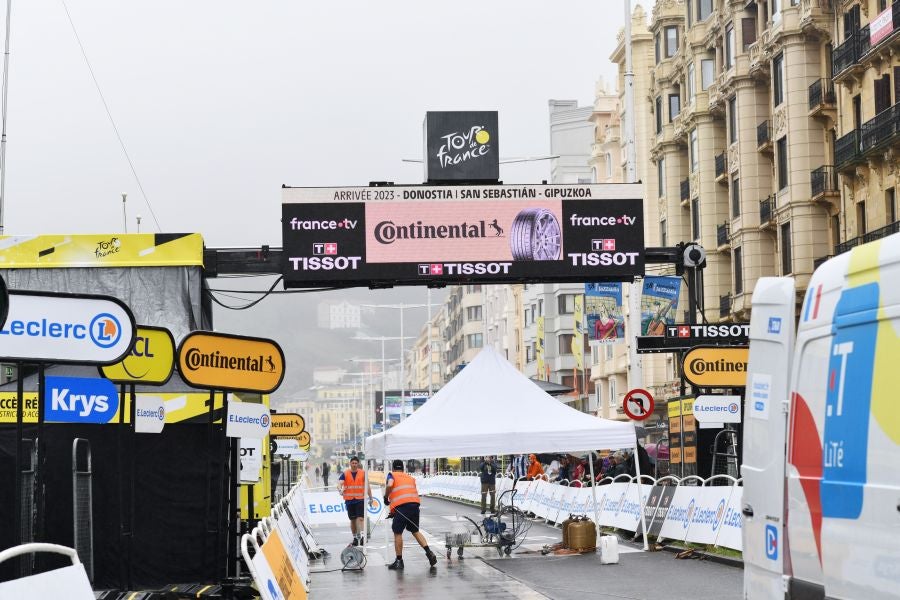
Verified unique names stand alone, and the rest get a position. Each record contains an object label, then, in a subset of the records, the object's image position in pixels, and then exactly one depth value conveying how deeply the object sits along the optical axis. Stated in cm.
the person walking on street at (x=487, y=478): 3738
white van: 684
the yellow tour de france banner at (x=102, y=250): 2231
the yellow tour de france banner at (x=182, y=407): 1869
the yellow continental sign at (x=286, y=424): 3903
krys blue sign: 1267
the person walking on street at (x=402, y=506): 2197
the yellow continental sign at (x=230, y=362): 1322
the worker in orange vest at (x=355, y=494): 2727
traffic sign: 2509
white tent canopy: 2273
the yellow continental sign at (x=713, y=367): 2178
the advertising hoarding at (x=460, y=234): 2236
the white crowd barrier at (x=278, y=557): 1031
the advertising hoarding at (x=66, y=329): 916
